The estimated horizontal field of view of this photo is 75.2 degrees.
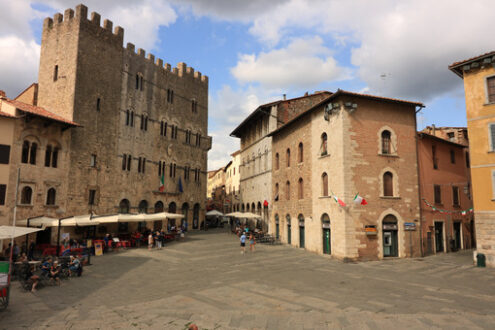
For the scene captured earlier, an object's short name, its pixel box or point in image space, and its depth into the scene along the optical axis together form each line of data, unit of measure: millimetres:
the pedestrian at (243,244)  22234
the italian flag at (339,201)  20167
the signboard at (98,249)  21577
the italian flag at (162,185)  35134
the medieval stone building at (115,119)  28188
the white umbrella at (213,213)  37822
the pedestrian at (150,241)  24125
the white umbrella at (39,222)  21078
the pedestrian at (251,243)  23341
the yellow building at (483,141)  18344
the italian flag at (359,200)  19934
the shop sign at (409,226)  21262
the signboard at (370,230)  20234
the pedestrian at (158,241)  24859
